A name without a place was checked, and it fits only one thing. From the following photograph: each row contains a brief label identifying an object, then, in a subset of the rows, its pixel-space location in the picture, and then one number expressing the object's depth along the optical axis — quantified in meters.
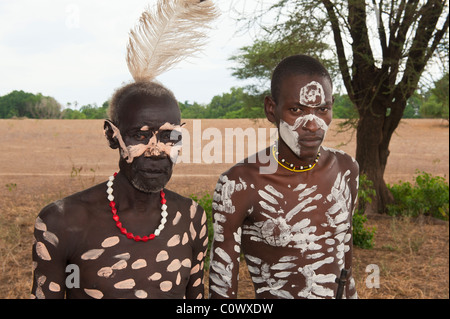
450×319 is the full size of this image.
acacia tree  7.23
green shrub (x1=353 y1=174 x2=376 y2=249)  6.76
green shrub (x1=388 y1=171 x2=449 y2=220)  8.81
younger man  2.49
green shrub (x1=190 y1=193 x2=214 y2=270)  5.57
